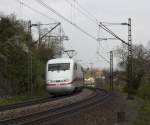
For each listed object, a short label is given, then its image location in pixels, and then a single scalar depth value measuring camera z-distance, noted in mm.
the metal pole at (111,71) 77681
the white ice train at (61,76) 39844
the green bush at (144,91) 52469
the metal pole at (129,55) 46625
